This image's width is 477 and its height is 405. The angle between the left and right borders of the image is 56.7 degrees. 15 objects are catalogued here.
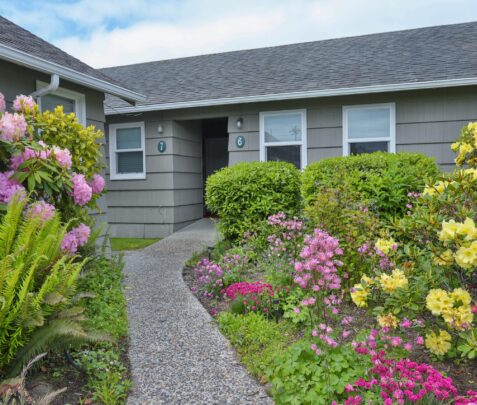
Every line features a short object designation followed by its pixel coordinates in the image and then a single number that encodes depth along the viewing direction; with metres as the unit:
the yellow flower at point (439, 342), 3.10
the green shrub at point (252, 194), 7.32
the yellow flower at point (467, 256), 2.63
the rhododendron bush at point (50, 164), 3.56
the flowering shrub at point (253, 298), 4.30
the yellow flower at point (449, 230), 2.70
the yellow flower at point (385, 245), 3.32
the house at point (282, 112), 7.89
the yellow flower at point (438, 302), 2.77
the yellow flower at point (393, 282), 3.00
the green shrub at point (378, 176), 6.14
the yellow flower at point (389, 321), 3.01
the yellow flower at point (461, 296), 2.78
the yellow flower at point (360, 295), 3.15
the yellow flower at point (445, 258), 3.00
